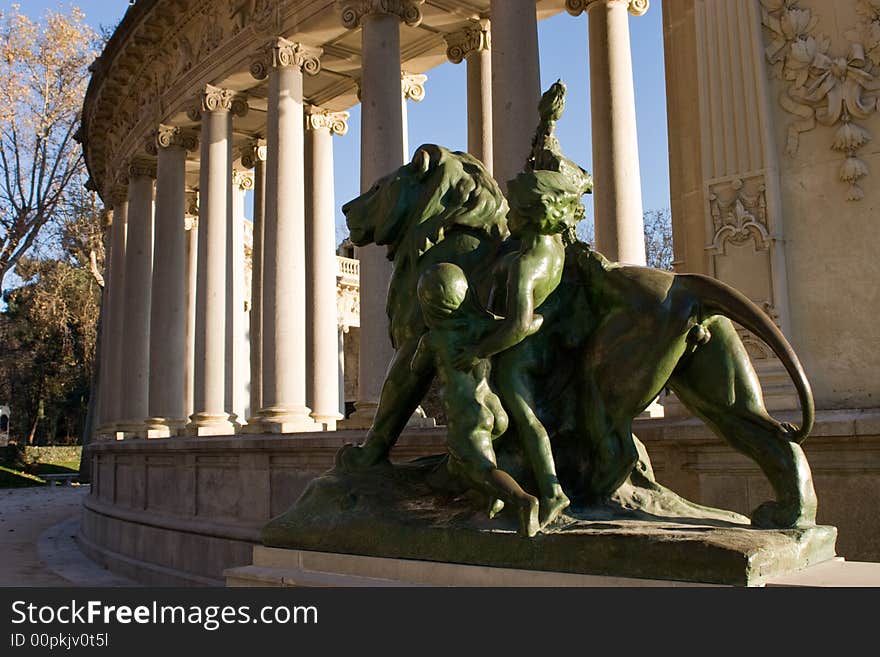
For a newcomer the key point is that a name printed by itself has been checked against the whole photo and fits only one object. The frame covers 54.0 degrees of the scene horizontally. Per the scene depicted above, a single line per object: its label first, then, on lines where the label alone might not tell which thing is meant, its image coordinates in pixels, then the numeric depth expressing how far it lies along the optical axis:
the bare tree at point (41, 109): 49.12
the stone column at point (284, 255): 22.19
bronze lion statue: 5.68
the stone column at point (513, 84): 16.22
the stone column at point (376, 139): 19.39
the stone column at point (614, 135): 18.45
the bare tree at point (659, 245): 56.50
